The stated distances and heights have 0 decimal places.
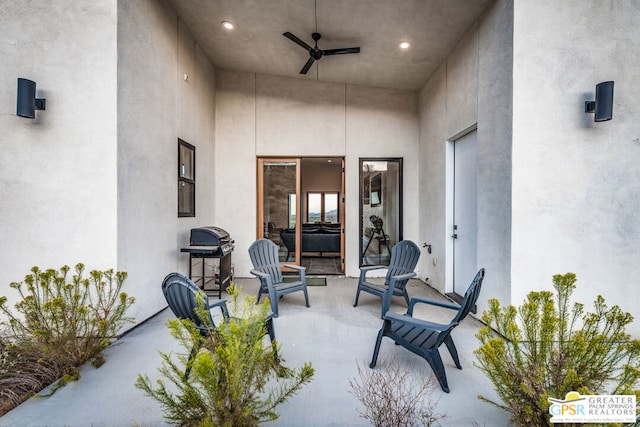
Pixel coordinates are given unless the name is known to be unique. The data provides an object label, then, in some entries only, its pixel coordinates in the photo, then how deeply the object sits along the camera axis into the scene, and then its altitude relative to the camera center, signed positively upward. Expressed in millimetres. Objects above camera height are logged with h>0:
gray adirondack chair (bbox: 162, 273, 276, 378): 1986 -622
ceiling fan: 3736 +2122
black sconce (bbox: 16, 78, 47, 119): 2688 +1019
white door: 3822 -19
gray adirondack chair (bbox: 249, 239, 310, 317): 3519 -805
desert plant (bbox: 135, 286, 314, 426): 1293 -792
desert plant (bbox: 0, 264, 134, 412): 2137 -1047
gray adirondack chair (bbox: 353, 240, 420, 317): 3382 -802
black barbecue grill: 4102 -592
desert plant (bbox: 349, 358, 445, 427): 1620 -1257
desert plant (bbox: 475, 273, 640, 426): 1380 -741
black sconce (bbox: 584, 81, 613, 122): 2682 +1023
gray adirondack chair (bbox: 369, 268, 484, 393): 2084 -991
